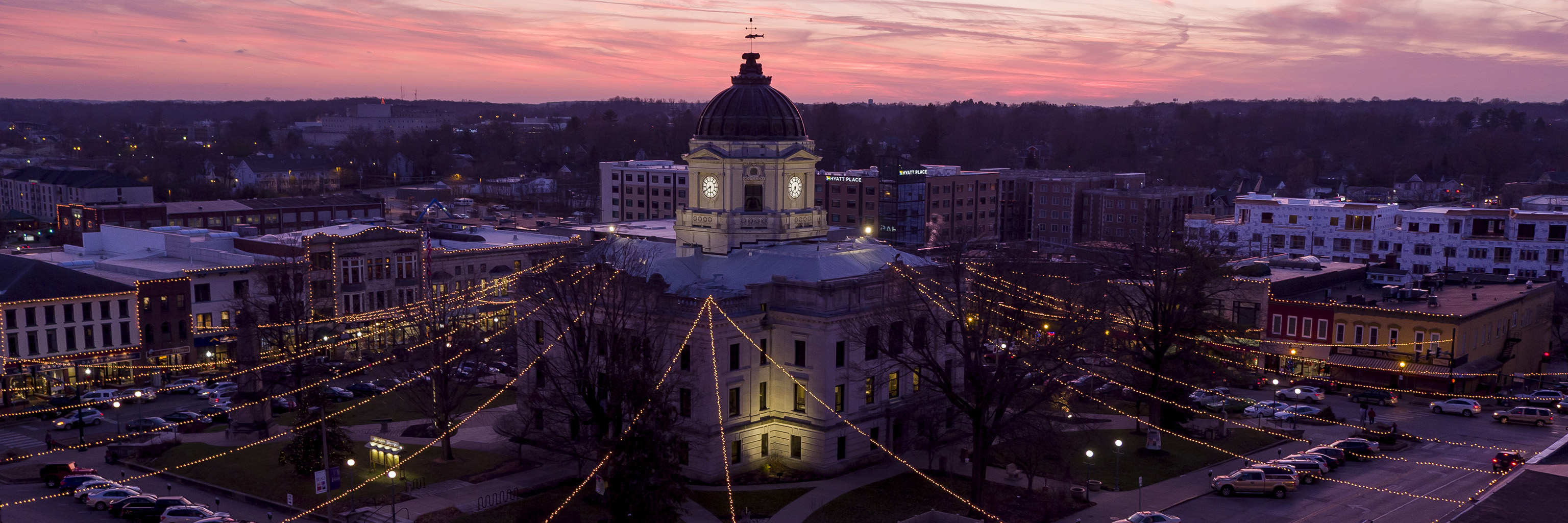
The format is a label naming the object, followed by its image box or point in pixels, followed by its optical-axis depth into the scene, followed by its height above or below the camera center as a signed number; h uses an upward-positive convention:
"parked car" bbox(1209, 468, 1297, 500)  44.19 -12.89
